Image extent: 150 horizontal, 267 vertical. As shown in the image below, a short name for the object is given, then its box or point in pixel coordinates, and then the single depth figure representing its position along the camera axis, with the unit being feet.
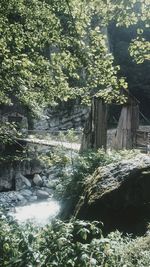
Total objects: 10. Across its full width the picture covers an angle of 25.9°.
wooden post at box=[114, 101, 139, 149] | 38.86
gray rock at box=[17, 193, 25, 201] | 51.67
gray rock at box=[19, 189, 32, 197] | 54.60
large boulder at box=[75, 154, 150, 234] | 19.60
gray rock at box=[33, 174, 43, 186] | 61.93
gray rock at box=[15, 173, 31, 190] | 59.51
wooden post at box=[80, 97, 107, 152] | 33.37
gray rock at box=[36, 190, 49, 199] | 53.51
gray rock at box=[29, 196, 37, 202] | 51.70
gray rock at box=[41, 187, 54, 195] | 56.06
